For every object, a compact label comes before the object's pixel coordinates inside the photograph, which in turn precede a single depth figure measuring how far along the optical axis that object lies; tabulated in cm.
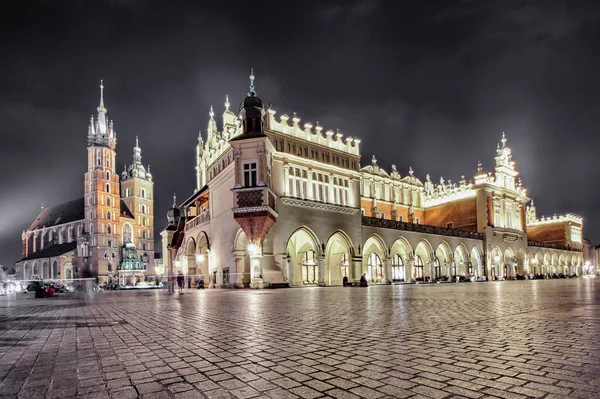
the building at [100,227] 9975
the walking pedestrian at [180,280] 3069
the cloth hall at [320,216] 3303
